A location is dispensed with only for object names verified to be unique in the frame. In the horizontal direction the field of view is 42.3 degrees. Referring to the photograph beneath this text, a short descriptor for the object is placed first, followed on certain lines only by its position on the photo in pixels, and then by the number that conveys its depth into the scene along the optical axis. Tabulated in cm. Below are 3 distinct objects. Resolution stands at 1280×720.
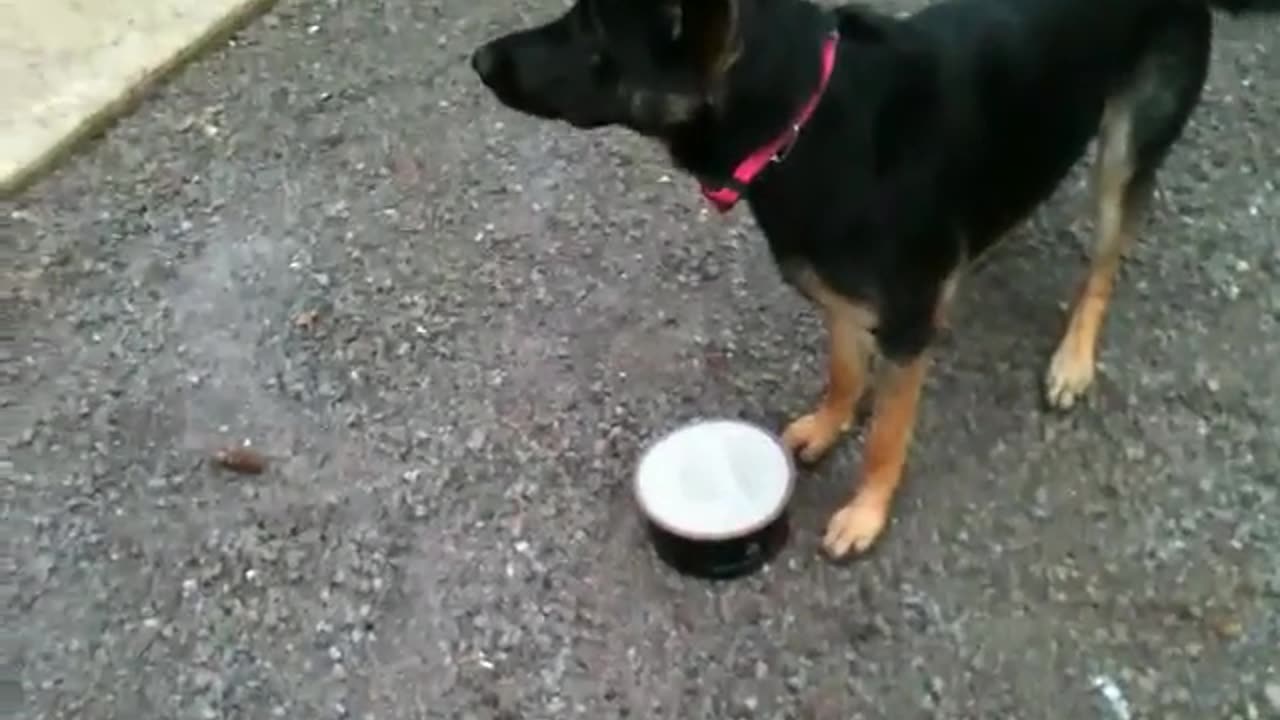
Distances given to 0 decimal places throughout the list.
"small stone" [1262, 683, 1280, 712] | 217
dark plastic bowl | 233
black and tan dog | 193
